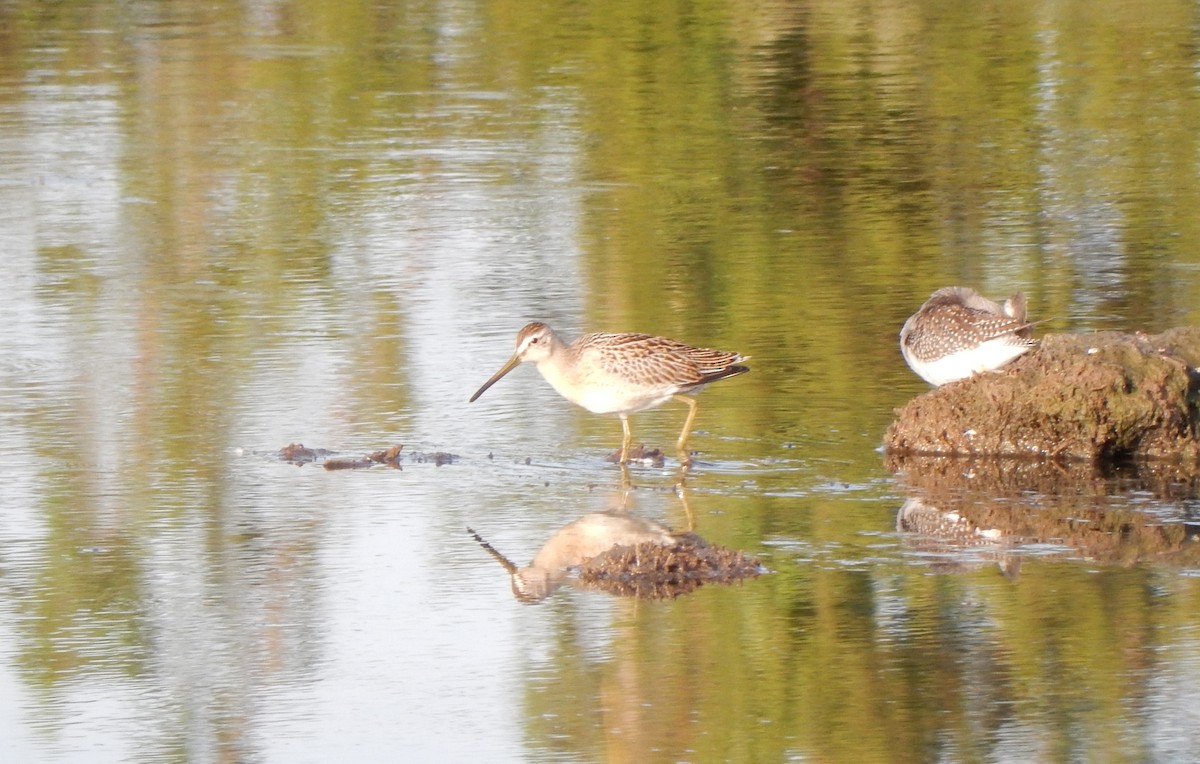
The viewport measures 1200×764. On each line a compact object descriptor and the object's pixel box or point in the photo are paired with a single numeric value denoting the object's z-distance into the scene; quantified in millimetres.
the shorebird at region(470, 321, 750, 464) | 19500
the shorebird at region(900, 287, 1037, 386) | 19672
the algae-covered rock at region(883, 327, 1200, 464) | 18656
